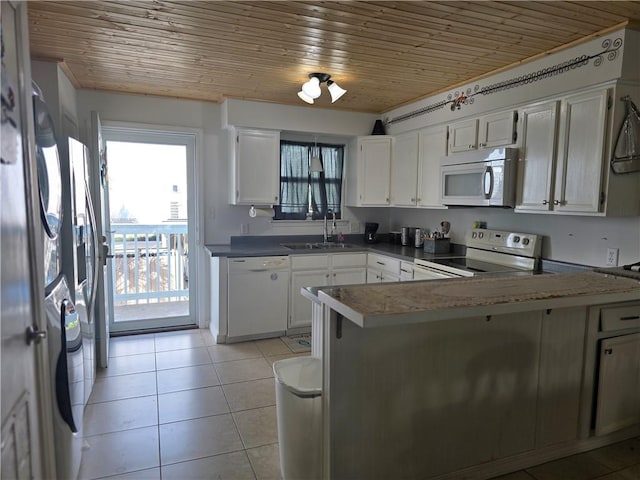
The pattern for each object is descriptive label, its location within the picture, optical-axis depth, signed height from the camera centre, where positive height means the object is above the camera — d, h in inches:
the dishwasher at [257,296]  156.0 -36.5
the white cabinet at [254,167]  162.7 +13.2
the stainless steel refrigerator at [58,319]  65.7 -21.1
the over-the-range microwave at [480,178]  117.8 +8.2
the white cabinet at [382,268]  155.8 -25.4
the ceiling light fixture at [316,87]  125.7 +34.5
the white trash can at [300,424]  72.9 -39.3
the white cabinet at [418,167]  150.2 +14.1
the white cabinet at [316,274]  164.2 -28.9
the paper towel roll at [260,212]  171.6 -4.7
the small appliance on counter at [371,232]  190.4 -13.5
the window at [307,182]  183.5 +8.6
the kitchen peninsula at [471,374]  69.5 -31.9
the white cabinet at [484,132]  120.0 +22.3
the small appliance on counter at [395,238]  187.9 -15.6
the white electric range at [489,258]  124.0 -17.0
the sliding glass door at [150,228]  161.2 -11.7
